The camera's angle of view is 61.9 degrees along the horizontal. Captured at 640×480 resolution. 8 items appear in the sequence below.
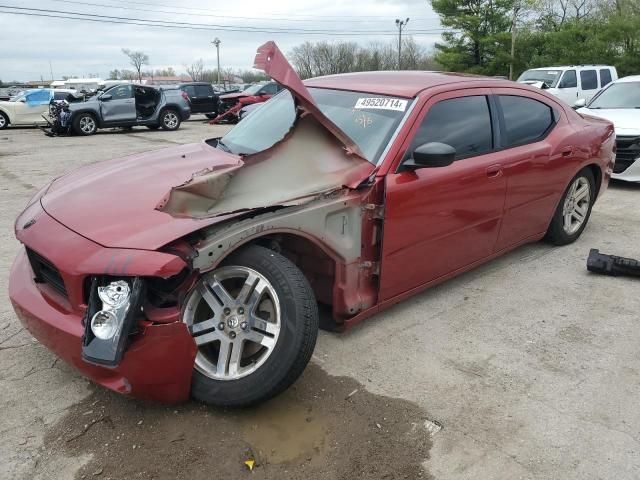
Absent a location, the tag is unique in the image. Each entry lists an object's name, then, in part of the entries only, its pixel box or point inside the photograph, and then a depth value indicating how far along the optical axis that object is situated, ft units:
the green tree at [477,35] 106.11
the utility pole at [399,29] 164.29
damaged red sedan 7.90
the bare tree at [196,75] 290.64
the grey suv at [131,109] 56.03
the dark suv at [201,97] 76.89
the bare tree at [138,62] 253.24
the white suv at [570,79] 50.47
